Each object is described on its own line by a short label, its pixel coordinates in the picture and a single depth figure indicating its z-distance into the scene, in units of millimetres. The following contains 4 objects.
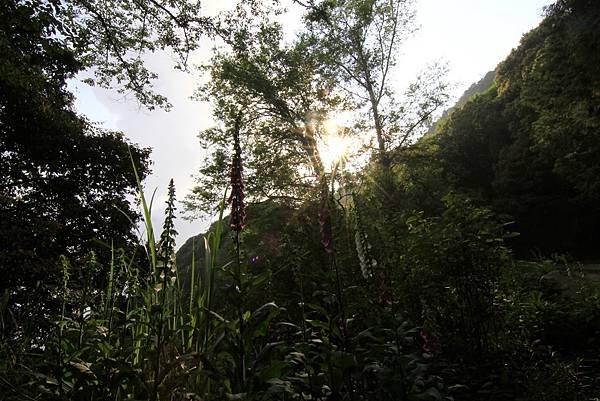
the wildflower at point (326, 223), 2137
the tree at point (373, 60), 17781
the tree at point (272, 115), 16453
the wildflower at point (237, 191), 1717
